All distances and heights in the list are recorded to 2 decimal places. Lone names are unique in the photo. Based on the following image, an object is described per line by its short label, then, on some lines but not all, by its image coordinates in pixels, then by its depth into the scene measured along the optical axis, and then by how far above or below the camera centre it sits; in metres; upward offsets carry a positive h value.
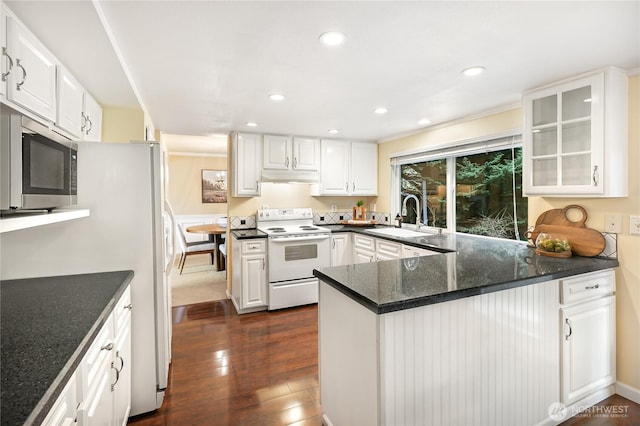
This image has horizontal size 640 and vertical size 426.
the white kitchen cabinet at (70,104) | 1.73 +0.65
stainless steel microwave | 1.09 +0.19
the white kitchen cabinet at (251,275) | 3.57 -0.73
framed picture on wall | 7.22 +0.61
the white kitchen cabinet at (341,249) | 4.00 -0.47
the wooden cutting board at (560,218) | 2.29 -0.05
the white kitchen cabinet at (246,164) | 3.88 +0.61
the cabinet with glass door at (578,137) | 2.01 +0.51
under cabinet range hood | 4.01 +0.48
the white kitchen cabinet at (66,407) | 0.84 -0.57
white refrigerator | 1.79 -0.16
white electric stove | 3.66 -0.60
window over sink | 2.97 +0.28
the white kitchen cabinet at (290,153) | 4.02 +0.79
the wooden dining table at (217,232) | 5.35 -0.33
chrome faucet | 3.89 +0.04
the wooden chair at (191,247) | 5.64 -0.65
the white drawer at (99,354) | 1.13 -0.57
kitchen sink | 3.53 -0.25
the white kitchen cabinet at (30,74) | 1.30 +0.65
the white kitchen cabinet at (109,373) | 1.14 -0.70
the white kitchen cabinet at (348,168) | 4.39 +0.64
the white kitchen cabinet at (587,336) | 1.84 -0.77
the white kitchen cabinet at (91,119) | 2.12 +0.68
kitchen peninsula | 1.36 -0.63
